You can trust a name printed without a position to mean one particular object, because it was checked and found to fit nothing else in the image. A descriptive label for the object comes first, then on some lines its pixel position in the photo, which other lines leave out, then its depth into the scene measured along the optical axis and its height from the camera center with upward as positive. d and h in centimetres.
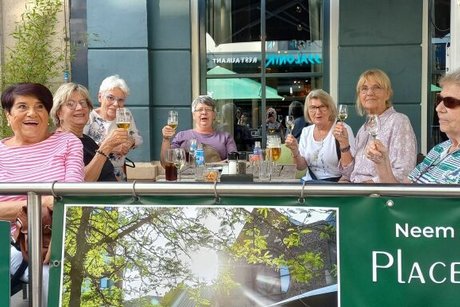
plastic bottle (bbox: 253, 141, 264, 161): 464 -26
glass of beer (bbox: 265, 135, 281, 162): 460 -21
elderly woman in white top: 446 -17
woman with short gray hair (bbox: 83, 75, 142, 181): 431 +7
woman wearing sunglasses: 260 -13
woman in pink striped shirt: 282 -10
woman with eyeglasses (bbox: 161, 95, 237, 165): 523 -12
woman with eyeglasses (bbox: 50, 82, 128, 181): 367 +6
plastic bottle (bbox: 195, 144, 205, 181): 449 -32
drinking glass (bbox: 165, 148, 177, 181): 434 -33
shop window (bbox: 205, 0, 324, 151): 761 +85
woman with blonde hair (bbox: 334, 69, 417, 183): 361 -7
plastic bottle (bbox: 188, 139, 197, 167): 485 -24
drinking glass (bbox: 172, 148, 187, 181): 429 -25
